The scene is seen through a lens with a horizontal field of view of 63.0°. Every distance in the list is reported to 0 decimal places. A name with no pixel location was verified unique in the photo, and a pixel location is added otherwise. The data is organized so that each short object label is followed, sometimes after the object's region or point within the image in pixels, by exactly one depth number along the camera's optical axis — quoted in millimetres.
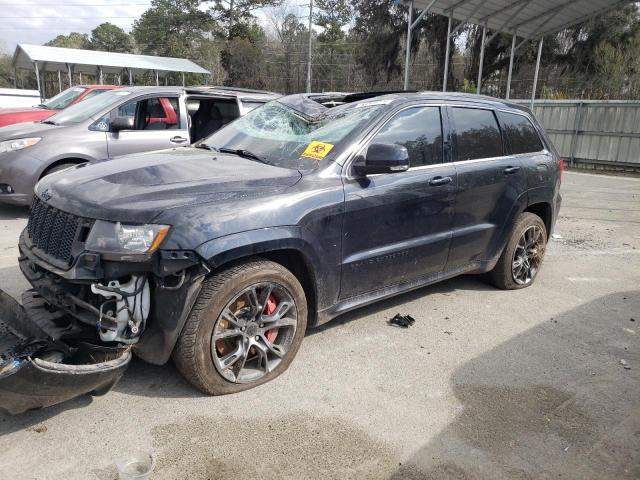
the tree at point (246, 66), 37531
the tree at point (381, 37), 31000
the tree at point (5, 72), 55903
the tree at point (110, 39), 62000
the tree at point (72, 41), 70688
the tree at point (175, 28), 48406
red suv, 9656
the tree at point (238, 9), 46812
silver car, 6633
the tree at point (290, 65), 36656
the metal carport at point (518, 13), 15078
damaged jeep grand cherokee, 2754
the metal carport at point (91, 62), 24750
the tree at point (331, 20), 45438
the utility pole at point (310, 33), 29959
